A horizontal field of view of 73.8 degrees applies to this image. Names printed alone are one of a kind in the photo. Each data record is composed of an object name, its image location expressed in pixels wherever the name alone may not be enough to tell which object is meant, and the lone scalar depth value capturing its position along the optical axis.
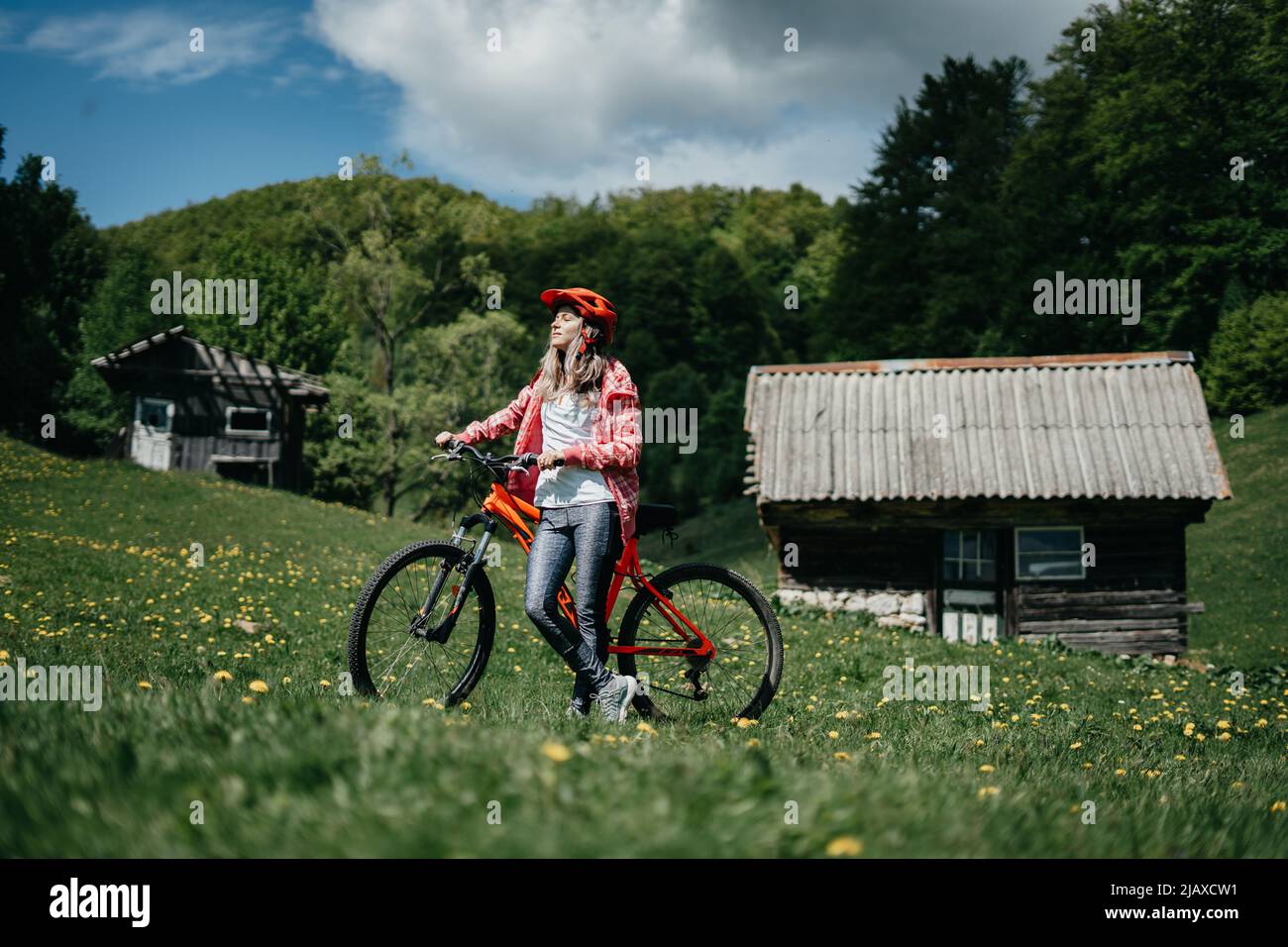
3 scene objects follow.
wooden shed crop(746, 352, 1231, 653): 15.96
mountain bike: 4.66
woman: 4.53
